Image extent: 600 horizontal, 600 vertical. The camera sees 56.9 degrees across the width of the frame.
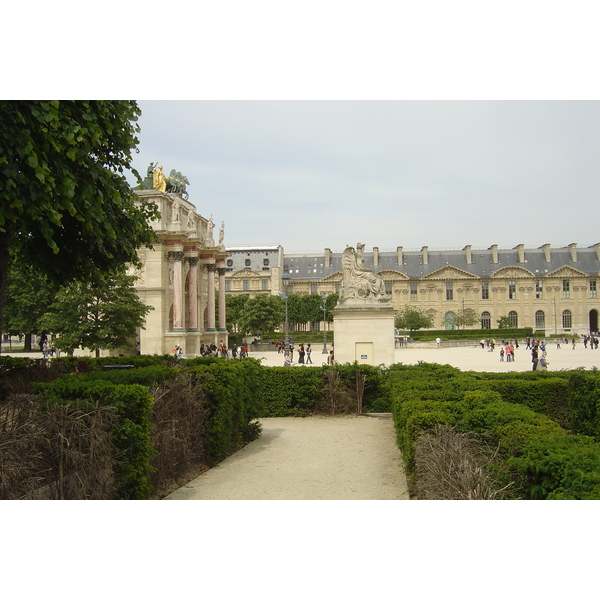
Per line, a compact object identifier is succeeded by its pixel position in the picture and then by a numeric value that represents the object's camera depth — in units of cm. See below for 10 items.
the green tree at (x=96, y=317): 2756
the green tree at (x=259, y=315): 6300
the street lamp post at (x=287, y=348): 3012
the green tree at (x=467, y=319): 8282
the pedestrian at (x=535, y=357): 2194
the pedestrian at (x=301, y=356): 3050
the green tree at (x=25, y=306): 4172
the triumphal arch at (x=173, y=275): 3625
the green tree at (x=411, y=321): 7662
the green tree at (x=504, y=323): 8344
